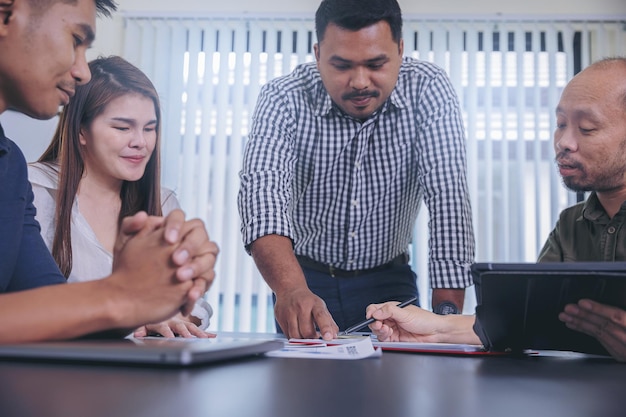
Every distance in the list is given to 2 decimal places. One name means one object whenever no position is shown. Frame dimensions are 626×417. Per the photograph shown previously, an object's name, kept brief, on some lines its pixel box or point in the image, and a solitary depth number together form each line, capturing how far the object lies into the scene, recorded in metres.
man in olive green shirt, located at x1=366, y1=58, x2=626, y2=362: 1.71
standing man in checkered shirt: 1.73
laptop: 0.53
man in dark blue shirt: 0.70
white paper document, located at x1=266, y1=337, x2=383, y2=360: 0.74
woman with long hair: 1.70
